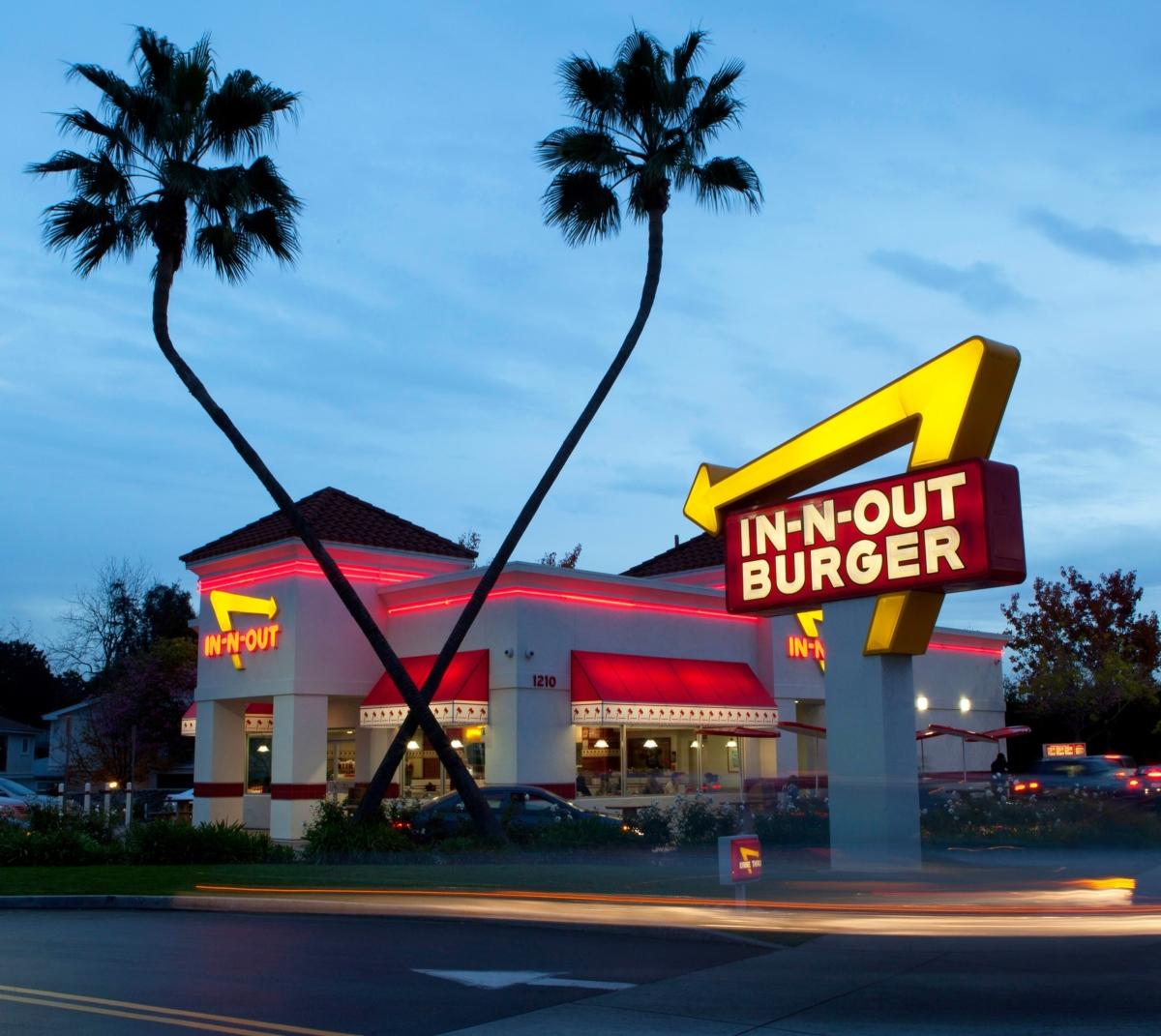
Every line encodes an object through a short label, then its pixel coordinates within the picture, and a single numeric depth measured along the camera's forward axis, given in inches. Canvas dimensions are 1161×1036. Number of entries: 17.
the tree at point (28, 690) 3304.6
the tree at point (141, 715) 1996.8
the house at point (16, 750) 2868.4
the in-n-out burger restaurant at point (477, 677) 1170.0
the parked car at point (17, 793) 1332.4
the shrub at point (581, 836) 860.6
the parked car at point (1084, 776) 1007.6
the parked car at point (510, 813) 922.7
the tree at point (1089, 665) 1996.8
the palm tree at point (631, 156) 962.1
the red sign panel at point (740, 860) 541.0
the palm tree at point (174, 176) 947.3
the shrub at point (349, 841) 856.9
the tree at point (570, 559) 2421.3
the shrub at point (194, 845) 855.1
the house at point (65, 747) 2066.9
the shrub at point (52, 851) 864.9
